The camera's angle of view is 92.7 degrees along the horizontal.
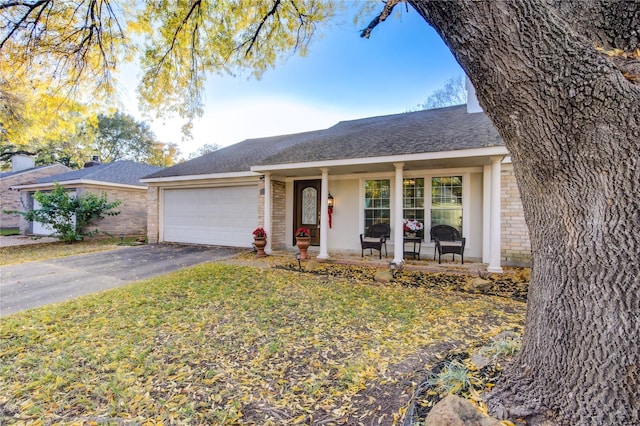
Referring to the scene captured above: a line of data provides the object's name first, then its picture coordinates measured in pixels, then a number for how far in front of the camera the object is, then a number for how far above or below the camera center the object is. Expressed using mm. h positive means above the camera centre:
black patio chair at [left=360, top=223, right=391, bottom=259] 7809 -594
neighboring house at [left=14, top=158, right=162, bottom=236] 13203 +1064
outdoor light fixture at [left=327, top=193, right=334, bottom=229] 9262 +208
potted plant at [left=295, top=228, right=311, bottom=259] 8180 -708
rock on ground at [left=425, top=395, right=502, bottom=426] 1599 -1071
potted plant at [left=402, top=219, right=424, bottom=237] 8039 -309
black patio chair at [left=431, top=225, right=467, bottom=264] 6969 -608
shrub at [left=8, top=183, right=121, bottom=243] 11391 +38
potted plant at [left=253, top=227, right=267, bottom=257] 8977 -785
